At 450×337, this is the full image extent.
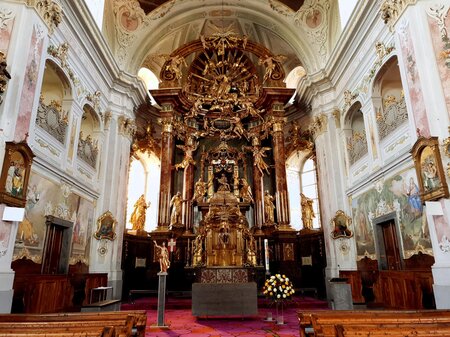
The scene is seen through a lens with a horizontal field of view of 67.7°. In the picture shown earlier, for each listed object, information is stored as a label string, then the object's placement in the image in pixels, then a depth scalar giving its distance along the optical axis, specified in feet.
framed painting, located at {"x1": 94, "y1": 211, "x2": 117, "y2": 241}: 32.21
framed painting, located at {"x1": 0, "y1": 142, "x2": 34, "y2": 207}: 18.06
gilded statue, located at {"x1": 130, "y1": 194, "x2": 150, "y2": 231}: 41.11
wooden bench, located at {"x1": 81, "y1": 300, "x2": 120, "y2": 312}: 21.24
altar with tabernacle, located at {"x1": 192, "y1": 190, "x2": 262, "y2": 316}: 23.44
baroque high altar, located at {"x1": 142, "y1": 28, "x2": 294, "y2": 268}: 41.01
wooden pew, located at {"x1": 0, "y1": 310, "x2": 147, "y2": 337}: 7.80
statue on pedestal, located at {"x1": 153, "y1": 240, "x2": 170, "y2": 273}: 22.89
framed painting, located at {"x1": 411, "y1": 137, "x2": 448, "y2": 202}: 18.21
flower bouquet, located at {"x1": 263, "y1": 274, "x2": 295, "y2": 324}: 22.17
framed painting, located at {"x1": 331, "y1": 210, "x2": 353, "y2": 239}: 32.24
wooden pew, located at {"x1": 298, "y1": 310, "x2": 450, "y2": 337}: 7.82
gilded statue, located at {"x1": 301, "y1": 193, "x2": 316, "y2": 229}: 40.63
